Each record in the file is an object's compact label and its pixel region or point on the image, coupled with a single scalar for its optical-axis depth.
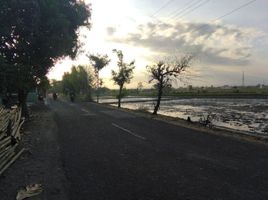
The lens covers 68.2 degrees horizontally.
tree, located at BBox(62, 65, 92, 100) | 44.10
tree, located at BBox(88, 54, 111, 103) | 36.27
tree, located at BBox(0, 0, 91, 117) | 11.51
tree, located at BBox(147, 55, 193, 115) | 19.02
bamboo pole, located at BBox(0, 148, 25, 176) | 5.35
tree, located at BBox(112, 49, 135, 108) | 27.94
